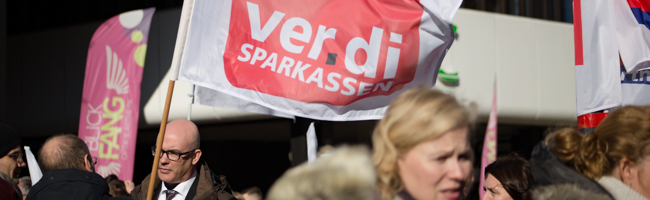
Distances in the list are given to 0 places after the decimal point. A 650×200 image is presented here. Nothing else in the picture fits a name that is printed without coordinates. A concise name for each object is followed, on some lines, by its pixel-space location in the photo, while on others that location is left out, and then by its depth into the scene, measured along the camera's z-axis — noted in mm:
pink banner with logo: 8836
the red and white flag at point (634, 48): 4809
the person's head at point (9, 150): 3951
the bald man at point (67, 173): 3247
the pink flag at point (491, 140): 8562
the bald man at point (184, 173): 3889
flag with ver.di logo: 4059
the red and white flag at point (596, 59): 4512
